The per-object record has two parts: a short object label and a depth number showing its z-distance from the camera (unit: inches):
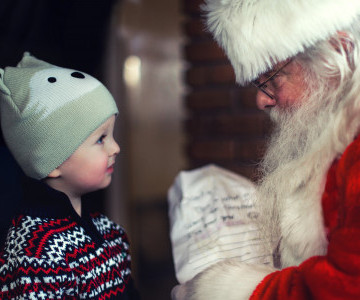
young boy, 46.8
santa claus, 38.1
